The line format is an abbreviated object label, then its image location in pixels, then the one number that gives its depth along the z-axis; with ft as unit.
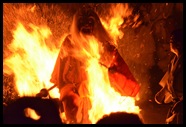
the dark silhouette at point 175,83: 19.29
